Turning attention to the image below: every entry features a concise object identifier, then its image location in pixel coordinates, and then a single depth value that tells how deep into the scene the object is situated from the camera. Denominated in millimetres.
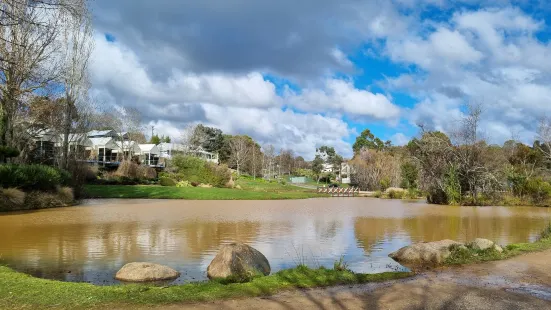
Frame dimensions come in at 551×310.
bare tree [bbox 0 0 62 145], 21516
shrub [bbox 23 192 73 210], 23086
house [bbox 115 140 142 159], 61094
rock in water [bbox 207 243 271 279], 8031
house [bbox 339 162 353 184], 87438
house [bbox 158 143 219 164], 69400
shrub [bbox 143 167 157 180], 48975
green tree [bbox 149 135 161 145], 93469
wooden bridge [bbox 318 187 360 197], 52188
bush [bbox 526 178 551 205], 31359
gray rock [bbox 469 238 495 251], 10297
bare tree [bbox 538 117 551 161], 44512
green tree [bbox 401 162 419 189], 44438
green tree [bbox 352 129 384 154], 93000
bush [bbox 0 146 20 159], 22328
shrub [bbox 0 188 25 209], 21094
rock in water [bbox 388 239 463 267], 9664
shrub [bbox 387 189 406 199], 44656
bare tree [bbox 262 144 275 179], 88325
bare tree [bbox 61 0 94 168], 30219
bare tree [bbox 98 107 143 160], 61256
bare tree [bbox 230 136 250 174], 81388
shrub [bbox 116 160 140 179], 46156
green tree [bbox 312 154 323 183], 88062
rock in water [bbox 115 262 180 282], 8078
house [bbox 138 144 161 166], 68400
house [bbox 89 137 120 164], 59250
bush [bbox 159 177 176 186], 45281
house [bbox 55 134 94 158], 34847
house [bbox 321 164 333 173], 91312
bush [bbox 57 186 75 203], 25344
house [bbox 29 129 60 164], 34469
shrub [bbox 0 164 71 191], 21672
